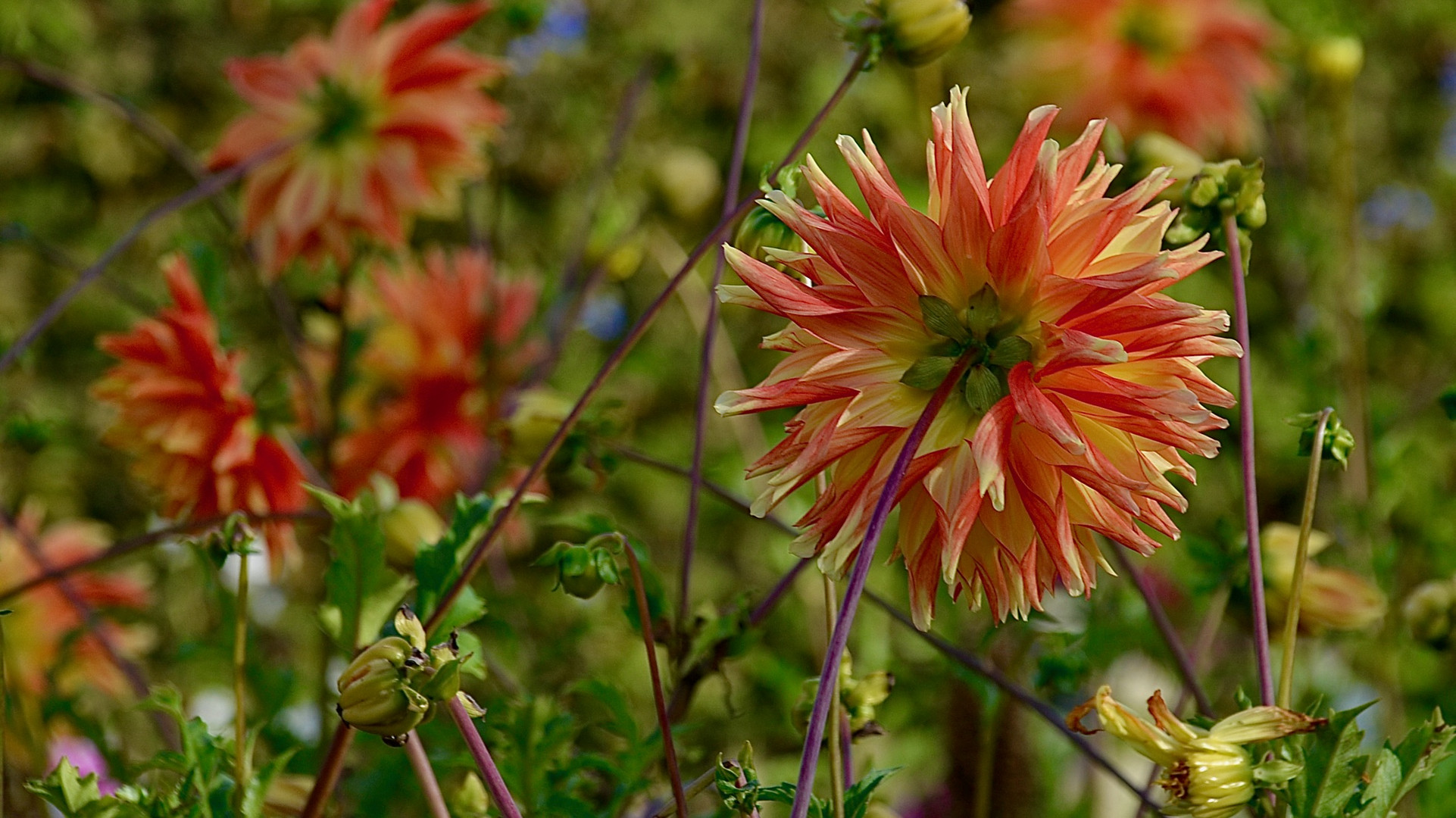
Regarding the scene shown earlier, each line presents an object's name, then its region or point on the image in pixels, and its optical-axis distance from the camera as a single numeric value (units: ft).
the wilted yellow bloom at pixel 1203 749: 4.28
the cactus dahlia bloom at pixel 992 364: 4.25
